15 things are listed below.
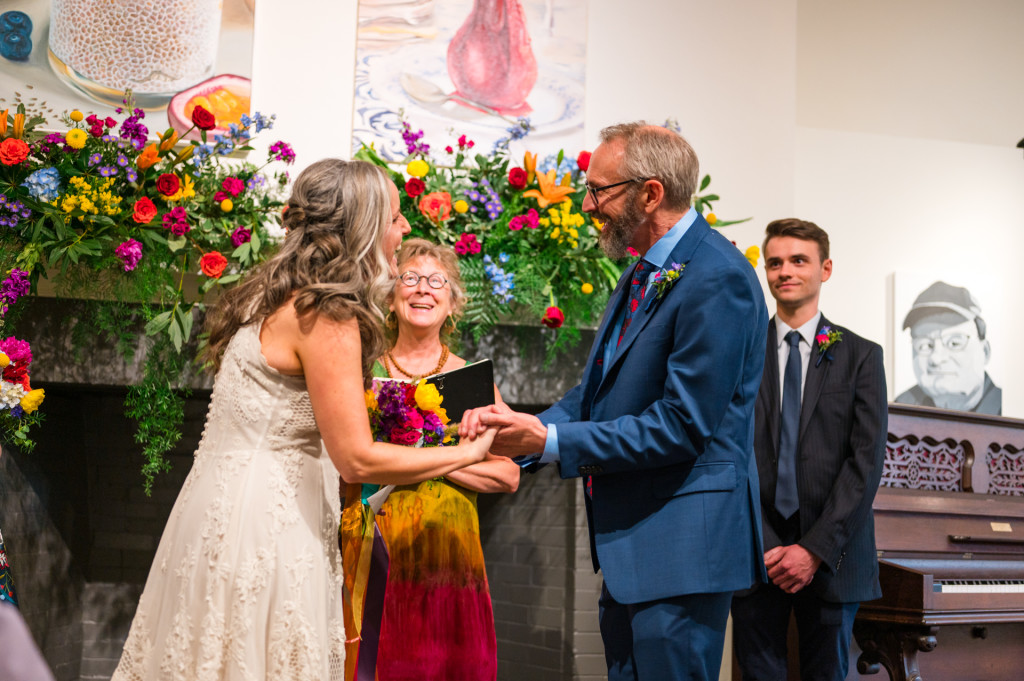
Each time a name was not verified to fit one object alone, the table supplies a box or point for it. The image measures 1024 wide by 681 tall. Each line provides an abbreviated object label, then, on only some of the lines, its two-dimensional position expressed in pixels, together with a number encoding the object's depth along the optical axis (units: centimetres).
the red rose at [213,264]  314
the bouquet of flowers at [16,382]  280
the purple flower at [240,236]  326
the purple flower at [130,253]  314
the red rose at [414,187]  336
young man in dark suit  277
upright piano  319
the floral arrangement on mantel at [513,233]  341
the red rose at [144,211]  316
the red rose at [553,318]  344
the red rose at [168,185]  317
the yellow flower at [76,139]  312
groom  189
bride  178
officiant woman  273
